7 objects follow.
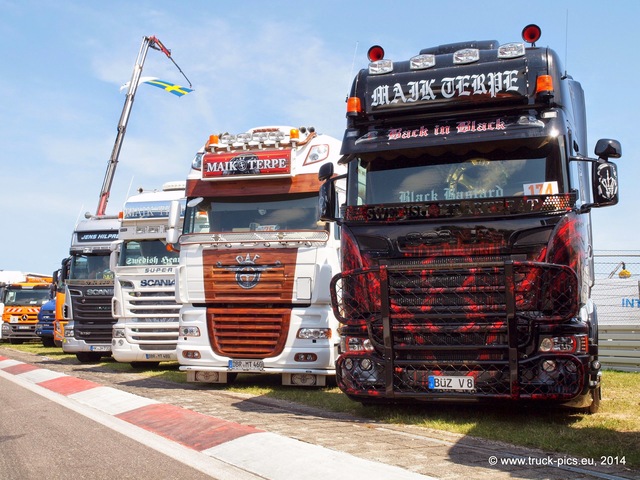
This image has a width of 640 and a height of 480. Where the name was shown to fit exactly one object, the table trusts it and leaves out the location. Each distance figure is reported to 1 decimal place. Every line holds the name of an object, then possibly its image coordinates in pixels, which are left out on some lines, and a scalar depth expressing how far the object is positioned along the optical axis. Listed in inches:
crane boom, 1143.6
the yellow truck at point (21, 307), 1290.6
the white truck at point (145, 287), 573.9
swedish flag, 1231.5
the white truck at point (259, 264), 430.9
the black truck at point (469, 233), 284.5
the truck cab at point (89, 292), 704.4
